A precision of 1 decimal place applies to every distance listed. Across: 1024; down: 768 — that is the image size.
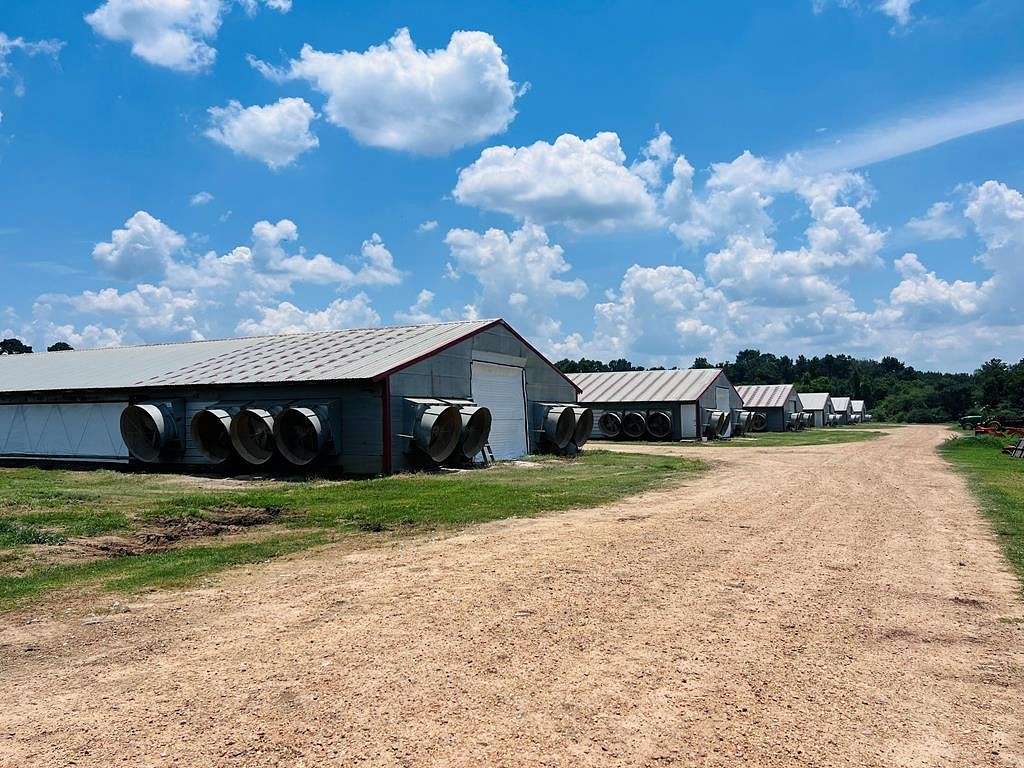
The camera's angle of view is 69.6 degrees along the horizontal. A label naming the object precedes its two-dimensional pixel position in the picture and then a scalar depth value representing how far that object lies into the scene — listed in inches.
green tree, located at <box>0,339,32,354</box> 2842.0
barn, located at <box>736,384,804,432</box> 2564.0
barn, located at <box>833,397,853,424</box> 3816.4
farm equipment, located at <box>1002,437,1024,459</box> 1073.8
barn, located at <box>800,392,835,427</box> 3193.4
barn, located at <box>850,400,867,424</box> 4376.0
